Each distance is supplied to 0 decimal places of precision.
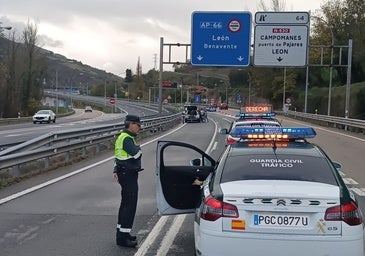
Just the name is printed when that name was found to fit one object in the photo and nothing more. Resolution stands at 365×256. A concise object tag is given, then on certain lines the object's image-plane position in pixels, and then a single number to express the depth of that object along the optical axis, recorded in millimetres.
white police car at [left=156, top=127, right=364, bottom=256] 4828
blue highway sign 28922
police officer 6867
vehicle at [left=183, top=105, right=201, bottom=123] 57719
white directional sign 27922
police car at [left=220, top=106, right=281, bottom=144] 14973
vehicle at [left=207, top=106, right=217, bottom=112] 97175
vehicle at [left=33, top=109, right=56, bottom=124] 54141
